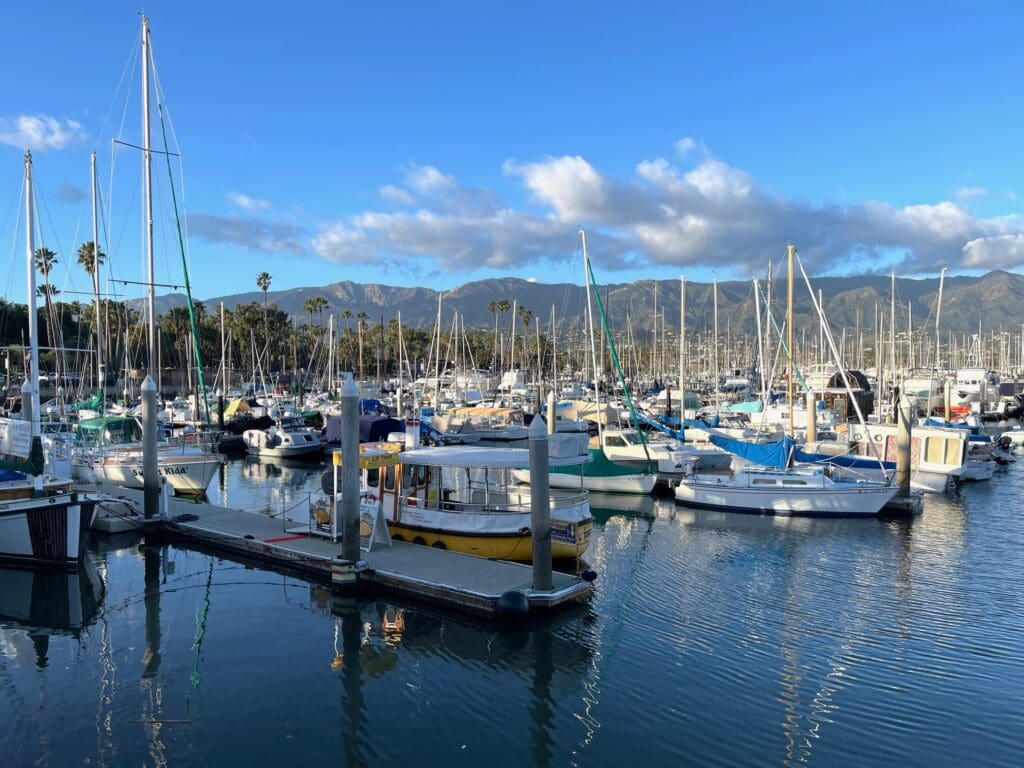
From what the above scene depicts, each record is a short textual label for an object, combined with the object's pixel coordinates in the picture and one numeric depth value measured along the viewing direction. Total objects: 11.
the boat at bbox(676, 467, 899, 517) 26.92
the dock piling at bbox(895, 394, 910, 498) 28.44
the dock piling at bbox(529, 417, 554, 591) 15.13
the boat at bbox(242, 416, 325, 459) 46.66
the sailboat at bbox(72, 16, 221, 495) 29.38
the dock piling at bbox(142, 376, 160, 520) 22.83
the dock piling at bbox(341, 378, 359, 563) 16.70
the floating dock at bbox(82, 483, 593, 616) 15.75
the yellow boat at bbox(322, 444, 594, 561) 18.61
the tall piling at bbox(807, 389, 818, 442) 37.53
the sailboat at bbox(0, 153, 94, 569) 18.98
